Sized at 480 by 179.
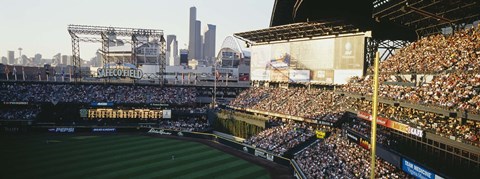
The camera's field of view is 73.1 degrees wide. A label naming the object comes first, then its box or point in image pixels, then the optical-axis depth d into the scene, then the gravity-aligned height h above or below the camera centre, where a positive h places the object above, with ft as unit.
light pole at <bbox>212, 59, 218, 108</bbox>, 193.24 -12.89
